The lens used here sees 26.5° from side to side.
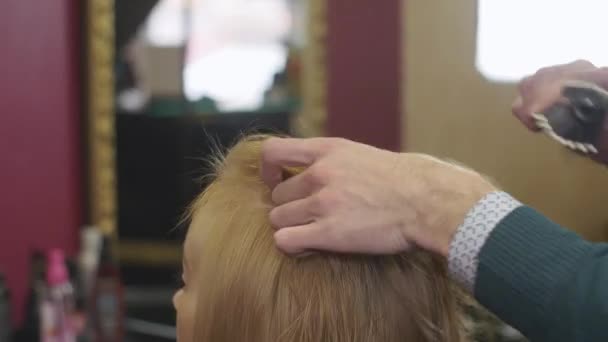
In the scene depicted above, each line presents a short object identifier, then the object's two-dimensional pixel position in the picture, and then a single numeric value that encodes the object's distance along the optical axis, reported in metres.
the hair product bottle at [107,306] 1.40
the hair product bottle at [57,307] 1.29
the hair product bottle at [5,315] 1.29
